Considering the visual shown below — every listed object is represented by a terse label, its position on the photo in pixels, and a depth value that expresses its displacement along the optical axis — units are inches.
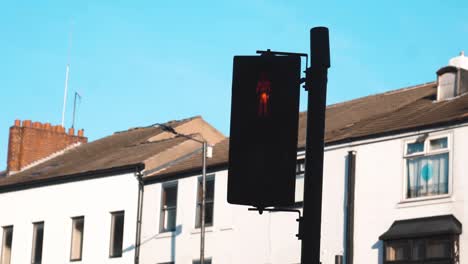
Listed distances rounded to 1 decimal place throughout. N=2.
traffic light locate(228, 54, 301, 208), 492.7
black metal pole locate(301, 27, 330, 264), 504.0
